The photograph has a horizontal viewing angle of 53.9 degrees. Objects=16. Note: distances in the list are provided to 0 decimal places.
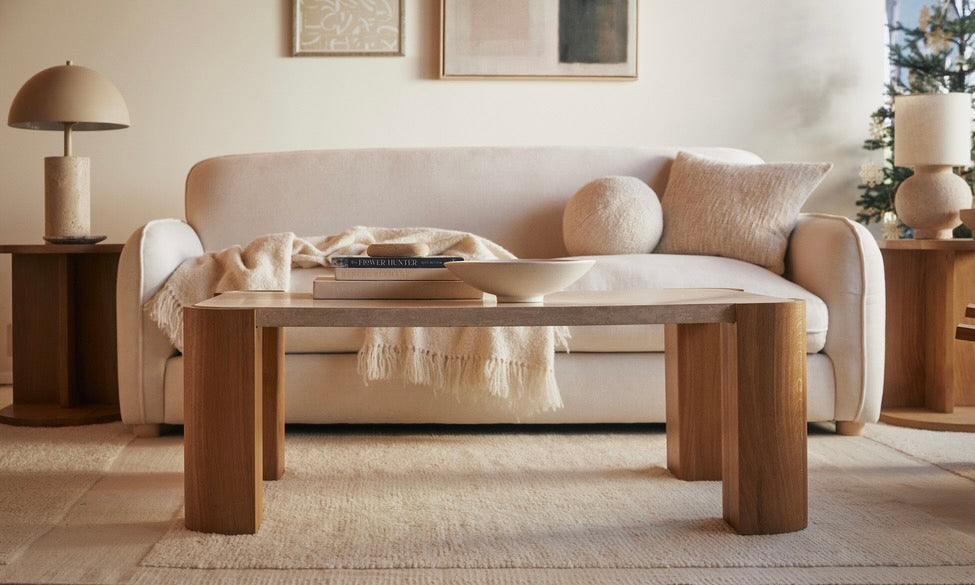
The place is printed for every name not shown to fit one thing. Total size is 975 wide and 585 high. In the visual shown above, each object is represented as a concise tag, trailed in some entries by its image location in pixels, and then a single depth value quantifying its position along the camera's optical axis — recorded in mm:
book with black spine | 1703
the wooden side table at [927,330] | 2717
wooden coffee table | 1479
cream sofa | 2391
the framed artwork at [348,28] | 3596
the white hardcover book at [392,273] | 1695
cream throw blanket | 2262
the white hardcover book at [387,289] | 1691
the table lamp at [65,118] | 2852
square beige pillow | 2713
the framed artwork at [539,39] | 3598
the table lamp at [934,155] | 2871
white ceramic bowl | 1566
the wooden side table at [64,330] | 2762
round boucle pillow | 2797
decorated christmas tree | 3314
